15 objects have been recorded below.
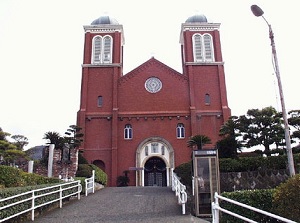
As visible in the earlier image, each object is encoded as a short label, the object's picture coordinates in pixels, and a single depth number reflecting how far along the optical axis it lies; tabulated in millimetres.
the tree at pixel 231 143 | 20969
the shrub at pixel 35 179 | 12545
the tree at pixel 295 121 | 19719
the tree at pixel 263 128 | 20531
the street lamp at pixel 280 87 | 9758
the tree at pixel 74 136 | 22973
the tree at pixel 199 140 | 22312
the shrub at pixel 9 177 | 11266
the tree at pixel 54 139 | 21906
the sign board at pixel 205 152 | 10391
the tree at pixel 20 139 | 40725
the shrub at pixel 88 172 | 20297
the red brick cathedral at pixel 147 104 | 28453
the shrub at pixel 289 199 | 6156
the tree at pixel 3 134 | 25250
